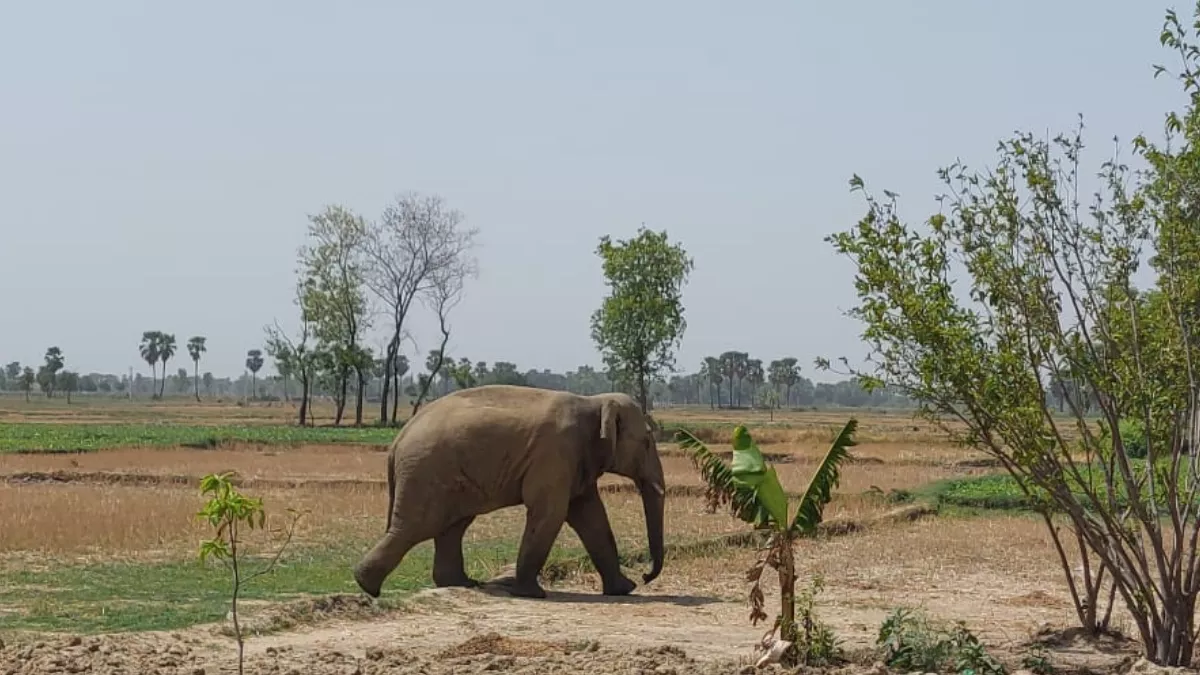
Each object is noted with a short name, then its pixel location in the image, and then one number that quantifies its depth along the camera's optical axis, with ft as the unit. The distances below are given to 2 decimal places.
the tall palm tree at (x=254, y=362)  634.02
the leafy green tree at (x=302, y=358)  257.46
